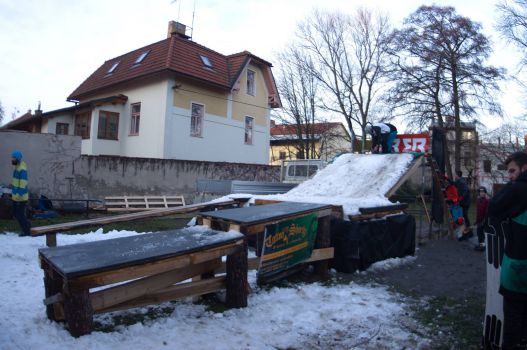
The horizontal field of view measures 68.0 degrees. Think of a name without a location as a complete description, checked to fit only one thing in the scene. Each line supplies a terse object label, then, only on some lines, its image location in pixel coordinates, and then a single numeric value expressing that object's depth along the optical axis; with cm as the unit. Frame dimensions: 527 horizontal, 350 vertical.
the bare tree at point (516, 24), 2247
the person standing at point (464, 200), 989
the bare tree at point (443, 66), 2506
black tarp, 620
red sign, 1069
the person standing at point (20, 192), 821
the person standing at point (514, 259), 306
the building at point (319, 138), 3722
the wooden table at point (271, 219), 464
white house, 2017
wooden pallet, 1535
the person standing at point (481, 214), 869
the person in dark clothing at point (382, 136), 1026
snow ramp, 722
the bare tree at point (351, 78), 3234
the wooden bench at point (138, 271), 333
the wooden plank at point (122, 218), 600
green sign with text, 495
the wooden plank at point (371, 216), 638
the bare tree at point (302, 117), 3678
